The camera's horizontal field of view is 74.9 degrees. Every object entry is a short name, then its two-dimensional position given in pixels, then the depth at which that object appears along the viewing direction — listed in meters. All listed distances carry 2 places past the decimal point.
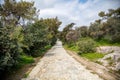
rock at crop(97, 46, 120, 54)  12.54
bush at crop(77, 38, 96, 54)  13.71
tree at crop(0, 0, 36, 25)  12.18
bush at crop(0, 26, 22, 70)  5.92
